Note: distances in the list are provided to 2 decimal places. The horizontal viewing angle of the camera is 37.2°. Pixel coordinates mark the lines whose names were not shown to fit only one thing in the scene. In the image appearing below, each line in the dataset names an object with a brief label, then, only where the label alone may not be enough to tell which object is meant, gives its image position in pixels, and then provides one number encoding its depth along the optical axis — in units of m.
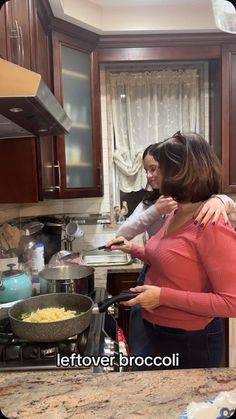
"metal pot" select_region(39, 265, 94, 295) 1.38
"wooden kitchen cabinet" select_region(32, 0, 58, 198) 1.67
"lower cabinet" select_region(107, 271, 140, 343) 2.06
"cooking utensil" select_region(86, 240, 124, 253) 1.45
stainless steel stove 0.90
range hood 0.77
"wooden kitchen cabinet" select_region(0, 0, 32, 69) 1.19
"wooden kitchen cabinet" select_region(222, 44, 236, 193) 2.29
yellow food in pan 1.03
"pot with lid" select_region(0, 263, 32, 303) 1.26
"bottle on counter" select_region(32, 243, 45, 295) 1.69
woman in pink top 0.93
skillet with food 0.95
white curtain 2.59
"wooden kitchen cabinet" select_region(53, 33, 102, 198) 2.09
